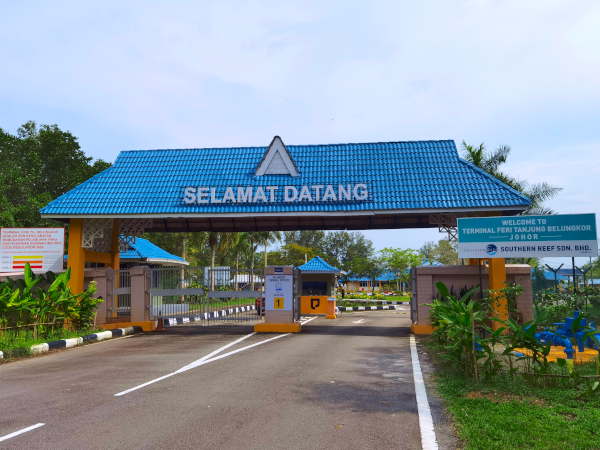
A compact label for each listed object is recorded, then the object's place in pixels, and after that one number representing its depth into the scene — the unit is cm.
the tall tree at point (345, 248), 8400
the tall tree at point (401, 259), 6519
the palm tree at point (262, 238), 5479
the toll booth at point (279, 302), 1834
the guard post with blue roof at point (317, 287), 3066
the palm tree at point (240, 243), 4884
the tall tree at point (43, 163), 3494
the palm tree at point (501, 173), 2619
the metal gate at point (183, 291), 1812
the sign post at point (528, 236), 1027
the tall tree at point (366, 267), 7519
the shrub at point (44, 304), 1493
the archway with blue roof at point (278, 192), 1761
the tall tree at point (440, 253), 7886
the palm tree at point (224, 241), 4766
